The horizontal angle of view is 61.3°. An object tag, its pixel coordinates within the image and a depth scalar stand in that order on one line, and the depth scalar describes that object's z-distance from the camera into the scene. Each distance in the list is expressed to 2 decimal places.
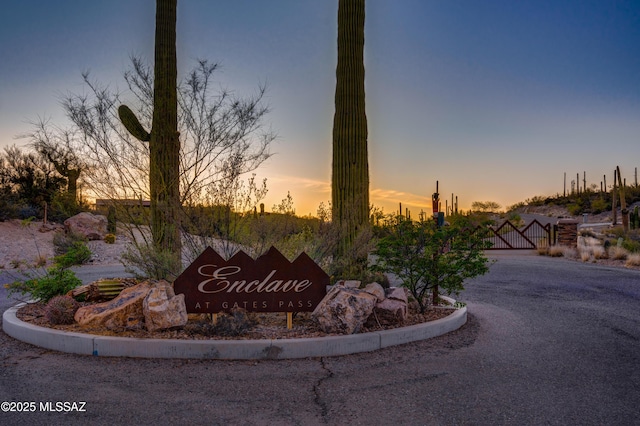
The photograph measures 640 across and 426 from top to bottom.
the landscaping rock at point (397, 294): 6.99
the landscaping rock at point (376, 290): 6.93
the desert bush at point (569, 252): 19.47
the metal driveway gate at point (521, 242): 24.95
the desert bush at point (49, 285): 8.09
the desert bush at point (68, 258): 8.41
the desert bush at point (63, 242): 17.04
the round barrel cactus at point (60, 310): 6.93
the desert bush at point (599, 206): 51.34
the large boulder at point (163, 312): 6.30
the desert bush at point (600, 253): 18.23
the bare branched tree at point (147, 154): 9.22
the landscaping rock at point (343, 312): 6.23
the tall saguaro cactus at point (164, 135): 8.58
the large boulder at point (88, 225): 23.09
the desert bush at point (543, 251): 21.53
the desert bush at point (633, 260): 16.08
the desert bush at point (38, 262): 16.63
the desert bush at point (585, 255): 18.08
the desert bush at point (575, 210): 54.52
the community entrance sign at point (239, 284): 6.66
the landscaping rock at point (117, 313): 6.57
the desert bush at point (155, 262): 7.75
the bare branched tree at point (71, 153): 10.57
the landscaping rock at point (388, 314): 6.75
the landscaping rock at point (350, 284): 7.35
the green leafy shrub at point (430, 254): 7.58
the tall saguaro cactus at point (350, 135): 9.31
